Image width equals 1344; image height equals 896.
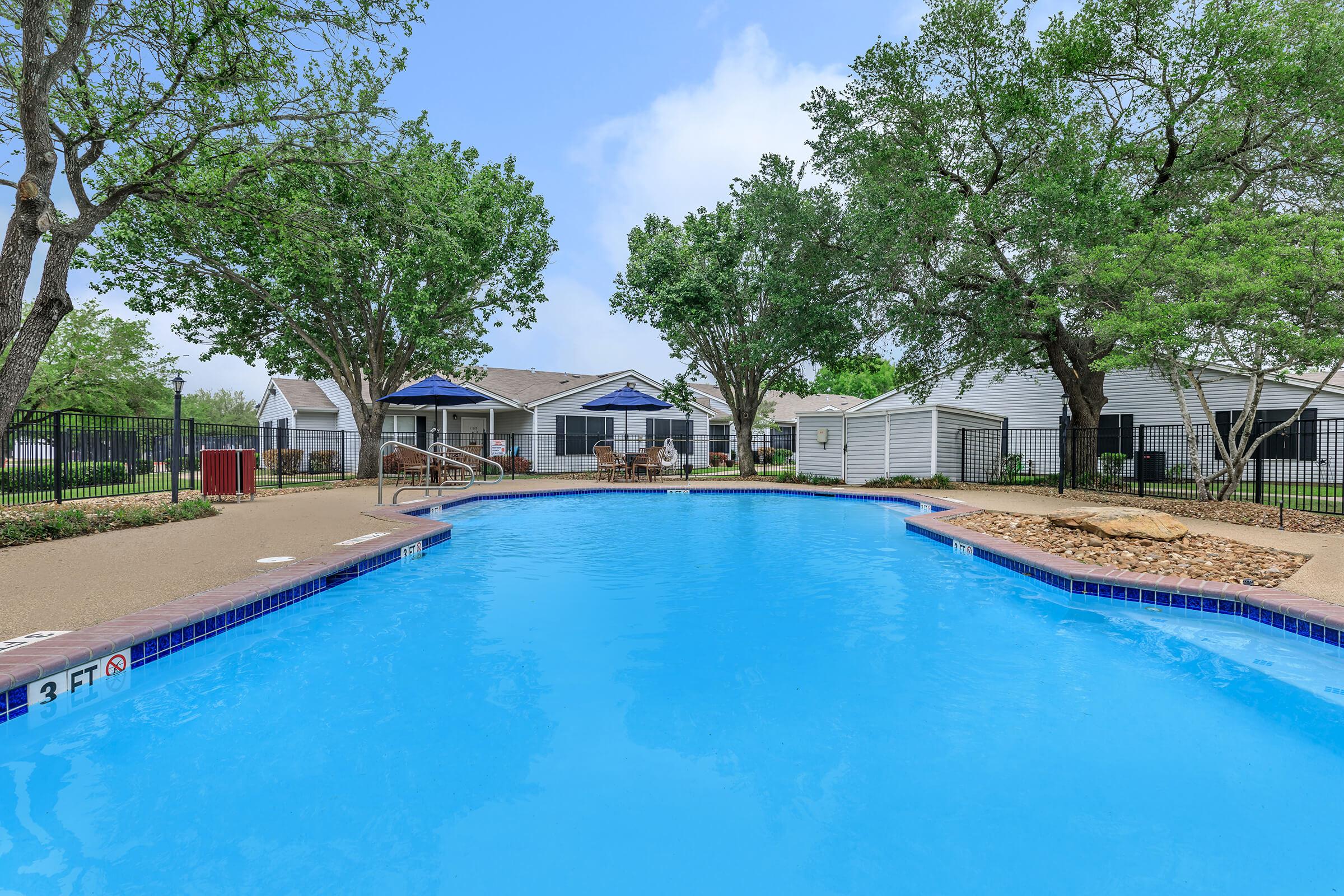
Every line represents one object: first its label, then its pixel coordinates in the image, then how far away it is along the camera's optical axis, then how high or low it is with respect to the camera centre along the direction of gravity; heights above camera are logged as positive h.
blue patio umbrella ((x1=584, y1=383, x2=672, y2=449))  16.72 +1.30
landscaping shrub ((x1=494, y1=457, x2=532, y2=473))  20.21 -0.52
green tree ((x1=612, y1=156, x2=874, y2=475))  14.80 +4.32
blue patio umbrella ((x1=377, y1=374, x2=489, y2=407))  14.30 +1.32
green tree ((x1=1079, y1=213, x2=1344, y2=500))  7.78 +2.00
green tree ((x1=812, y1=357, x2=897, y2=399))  51.97 +6.08
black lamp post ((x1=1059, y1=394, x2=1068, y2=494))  12.72 +0.32
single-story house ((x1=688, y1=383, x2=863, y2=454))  27.75 +2.06
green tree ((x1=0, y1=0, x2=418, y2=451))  6.18 +4.76
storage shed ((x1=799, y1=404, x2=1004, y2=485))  15.05 +0.20
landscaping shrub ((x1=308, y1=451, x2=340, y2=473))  21.39 -0.47
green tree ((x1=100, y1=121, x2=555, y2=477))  11.96 +4.18
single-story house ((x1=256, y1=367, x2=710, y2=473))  21.34 +1.19
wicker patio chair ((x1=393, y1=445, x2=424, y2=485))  15.12 -0.44
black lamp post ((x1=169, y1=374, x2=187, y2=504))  9.26 +0.23
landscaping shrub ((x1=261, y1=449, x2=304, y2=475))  20.64 -0.37
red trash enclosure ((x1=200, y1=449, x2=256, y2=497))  10.39 -0.37
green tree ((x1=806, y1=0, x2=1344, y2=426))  11.25 +6.49
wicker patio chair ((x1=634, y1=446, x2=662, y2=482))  16.47 -0.38
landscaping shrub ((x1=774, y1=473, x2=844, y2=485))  16.05 -0.84
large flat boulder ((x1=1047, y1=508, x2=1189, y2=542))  6.62 -0.86
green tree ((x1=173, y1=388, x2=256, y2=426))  44.84 +3.37
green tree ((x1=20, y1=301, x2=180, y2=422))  24.12 +3.56
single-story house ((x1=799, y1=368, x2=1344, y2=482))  15.44 +0.63
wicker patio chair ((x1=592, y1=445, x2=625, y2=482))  16.61 -0.33
